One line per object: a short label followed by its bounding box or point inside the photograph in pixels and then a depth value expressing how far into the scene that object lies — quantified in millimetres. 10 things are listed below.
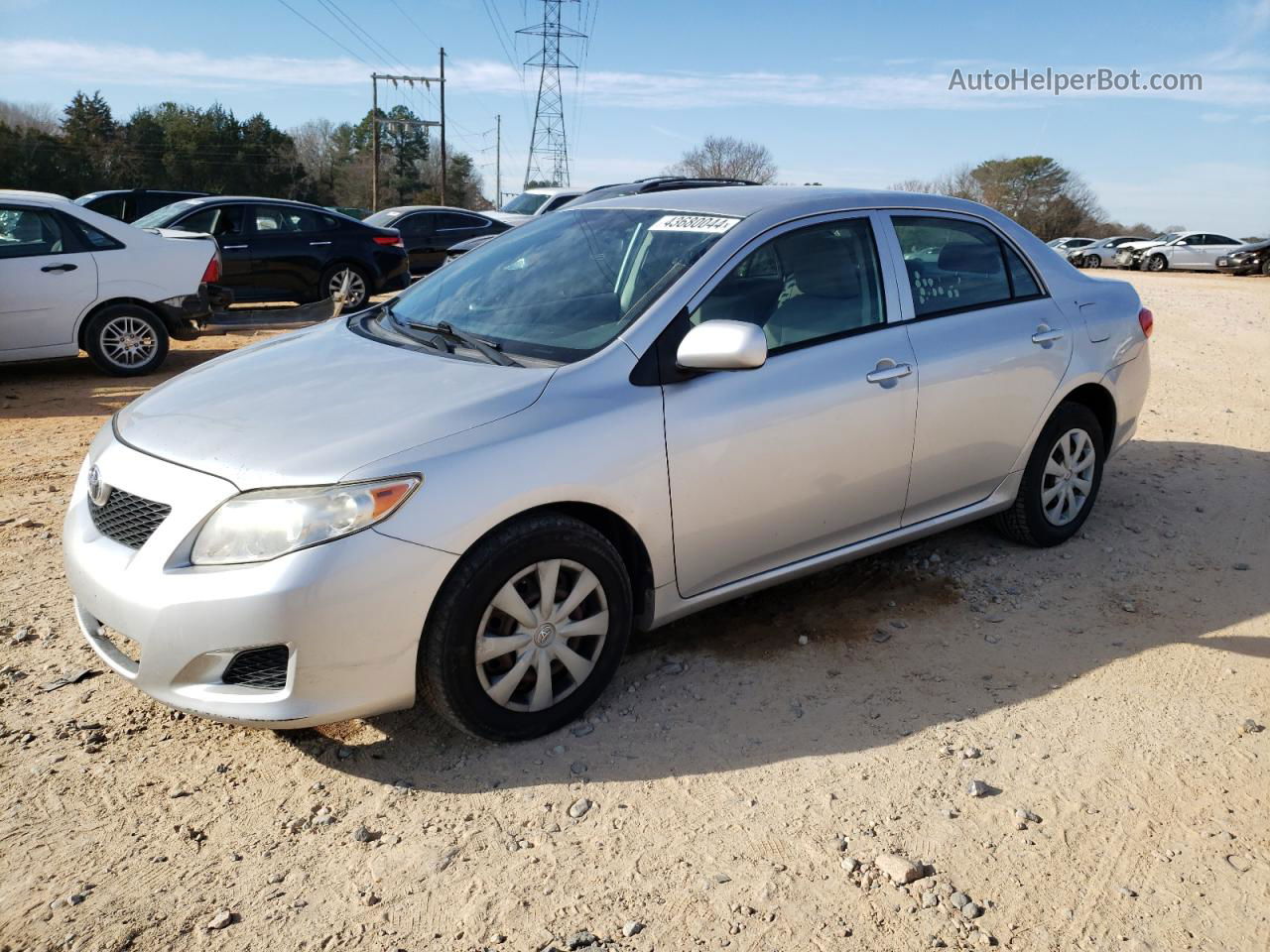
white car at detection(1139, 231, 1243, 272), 36406
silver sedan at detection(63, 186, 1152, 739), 2877
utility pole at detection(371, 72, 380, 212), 47531
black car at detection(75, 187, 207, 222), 15117
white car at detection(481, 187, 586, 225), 18562
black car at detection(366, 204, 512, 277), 18641
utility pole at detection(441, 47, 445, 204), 49938
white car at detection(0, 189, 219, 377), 8703
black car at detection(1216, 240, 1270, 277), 34875
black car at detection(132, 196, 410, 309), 13156
